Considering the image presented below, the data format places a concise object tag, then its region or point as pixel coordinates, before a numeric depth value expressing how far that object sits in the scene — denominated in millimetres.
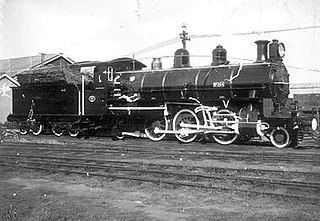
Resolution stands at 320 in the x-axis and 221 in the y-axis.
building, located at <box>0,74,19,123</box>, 28300
